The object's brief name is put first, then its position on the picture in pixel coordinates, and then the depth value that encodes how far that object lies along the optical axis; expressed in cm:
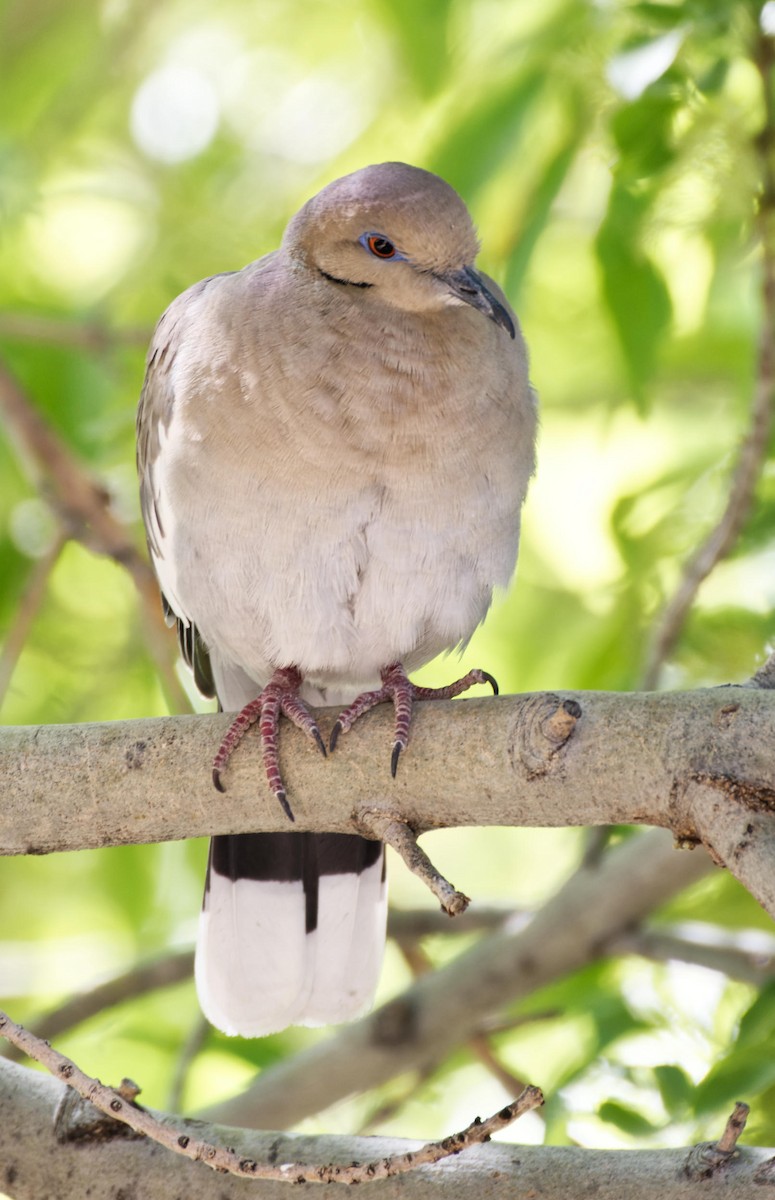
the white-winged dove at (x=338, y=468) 484
